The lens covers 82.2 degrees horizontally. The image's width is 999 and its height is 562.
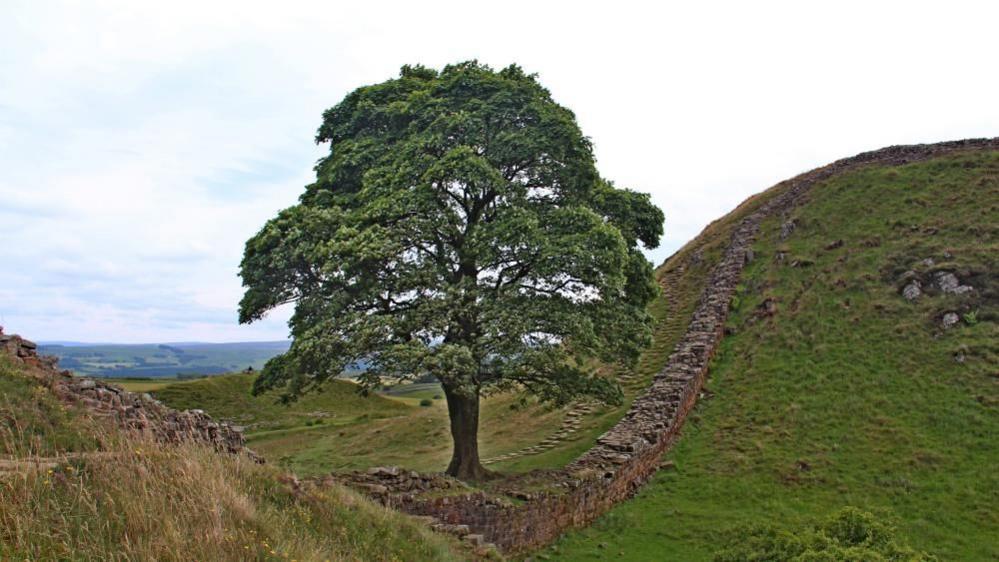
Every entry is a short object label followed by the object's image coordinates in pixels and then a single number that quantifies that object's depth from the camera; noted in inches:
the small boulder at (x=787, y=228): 1514.5
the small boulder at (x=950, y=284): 1040.2
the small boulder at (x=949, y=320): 982.4
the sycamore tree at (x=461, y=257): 630.5
